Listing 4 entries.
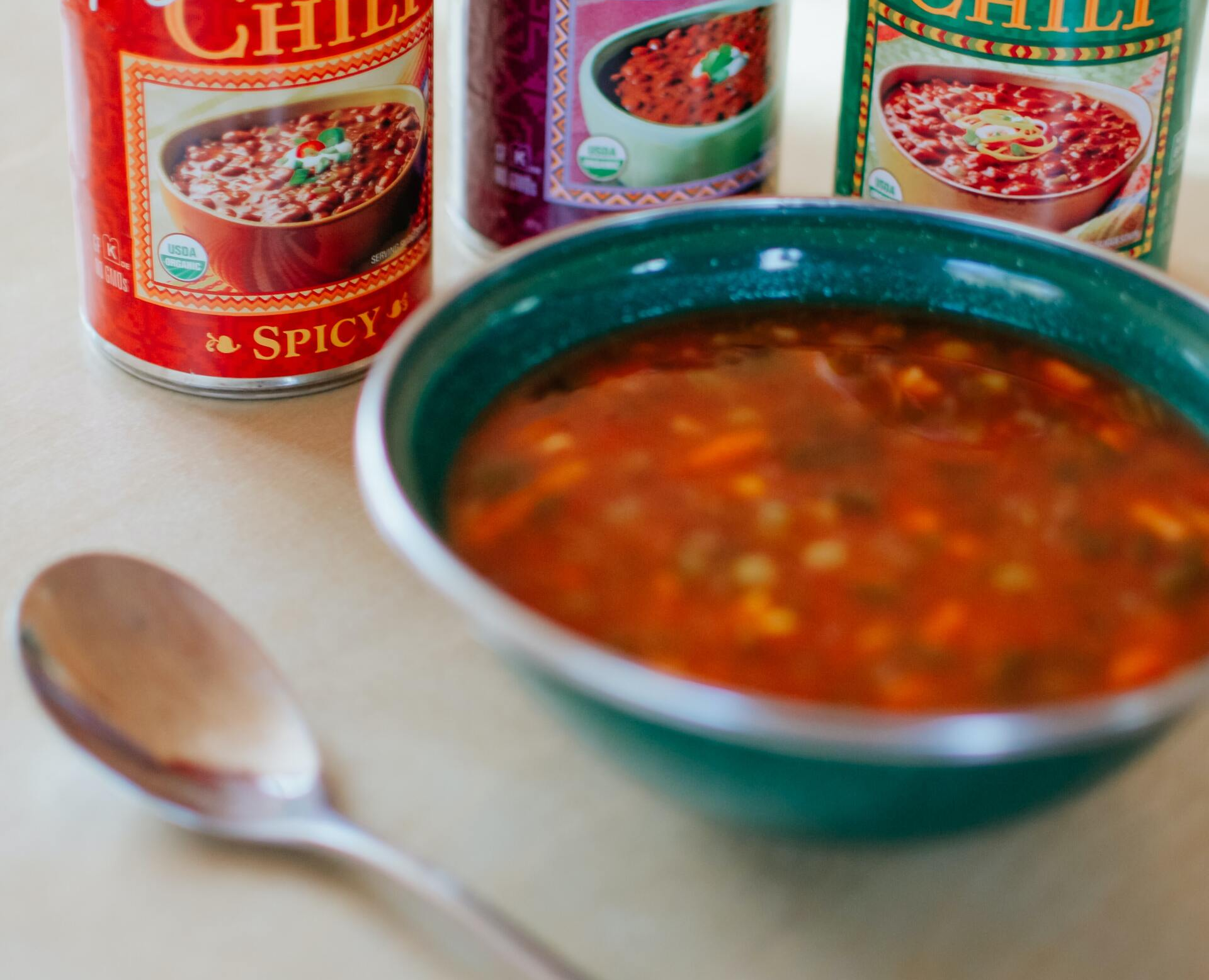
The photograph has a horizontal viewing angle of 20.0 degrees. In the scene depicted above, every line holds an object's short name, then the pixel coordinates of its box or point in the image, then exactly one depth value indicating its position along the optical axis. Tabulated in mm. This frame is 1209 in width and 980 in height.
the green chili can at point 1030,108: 667
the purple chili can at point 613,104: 680
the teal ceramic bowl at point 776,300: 518
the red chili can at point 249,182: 626
